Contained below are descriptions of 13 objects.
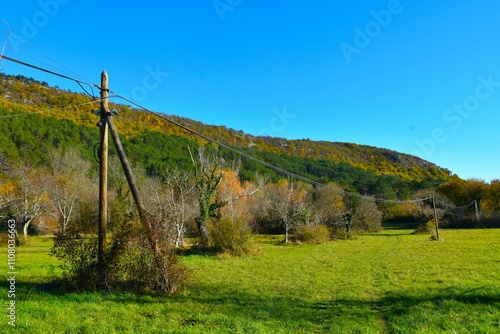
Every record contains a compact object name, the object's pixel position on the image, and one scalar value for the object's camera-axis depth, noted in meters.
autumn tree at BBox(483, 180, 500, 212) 60.38
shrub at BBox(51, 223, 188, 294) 8.85
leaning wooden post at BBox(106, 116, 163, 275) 8.87
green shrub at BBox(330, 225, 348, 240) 39.25
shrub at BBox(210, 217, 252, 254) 22.42
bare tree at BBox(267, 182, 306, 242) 39.01
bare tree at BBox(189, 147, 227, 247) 27.36
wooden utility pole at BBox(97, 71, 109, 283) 8.91
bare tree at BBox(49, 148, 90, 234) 39.00
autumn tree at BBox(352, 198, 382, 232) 51.66
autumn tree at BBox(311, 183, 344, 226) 49.00
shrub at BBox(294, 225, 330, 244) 33.84
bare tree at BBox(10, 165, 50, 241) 33.09
